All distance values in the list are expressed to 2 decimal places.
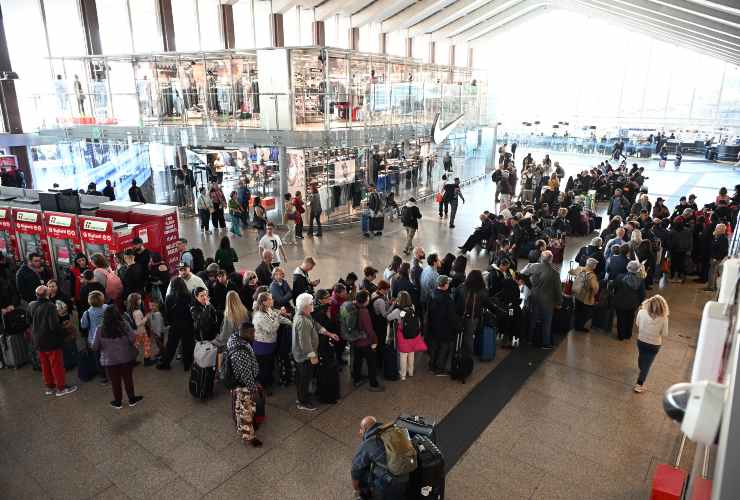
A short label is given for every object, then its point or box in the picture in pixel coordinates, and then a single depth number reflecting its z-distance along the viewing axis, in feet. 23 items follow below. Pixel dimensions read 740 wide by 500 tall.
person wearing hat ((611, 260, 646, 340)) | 25.59
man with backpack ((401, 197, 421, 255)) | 42.06
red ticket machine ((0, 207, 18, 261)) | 32.76
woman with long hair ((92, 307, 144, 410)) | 18.67
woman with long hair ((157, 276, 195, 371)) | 22.20
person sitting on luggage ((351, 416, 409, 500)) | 12.34
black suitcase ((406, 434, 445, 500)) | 12.73
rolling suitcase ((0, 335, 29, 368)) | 23.31
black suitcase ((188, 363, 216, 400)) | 20.70
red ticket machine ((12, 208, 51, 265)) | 31.40
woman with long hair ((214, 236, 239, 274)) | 29.84
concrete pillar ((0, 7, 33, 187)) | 59.52
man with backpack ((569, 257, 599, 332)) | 26.91
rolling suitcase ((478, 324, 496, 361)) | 24.20
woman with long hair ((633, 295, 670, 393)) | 20.06
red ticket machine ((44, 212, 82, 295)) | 30.42
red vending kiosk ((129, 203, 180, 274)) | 31.58
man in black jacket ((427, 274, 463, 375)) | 21.71
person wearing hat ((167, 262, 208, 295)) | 23.48
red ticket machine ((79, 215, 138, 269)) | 29.04
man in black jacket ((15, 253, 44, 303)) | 25.85
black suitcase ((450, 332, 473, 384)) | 22.52
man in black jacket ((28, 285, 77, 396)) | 19.97
